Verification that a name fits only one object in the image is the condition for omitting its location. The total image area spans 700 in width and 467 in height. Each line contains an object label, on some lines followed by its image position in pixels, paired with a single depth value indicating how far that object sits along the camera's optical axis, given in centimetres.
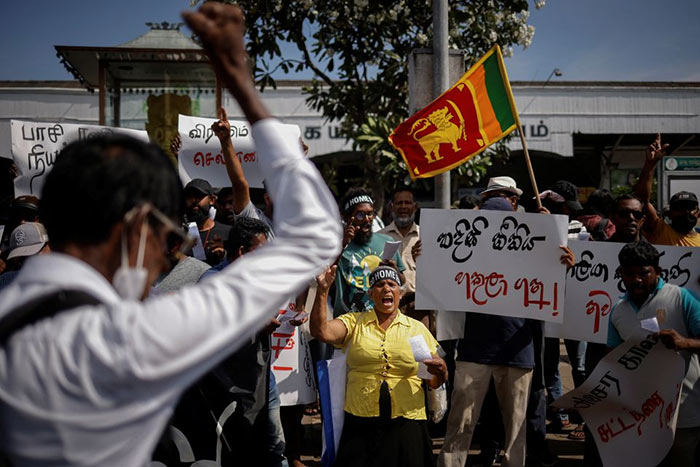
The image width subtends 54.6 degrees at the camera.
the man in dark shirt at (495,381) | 488
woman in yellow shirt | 436
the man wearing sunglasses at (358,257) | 543
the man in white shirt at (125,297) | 113
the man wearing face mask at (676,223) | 562
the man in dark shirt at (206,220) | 530
